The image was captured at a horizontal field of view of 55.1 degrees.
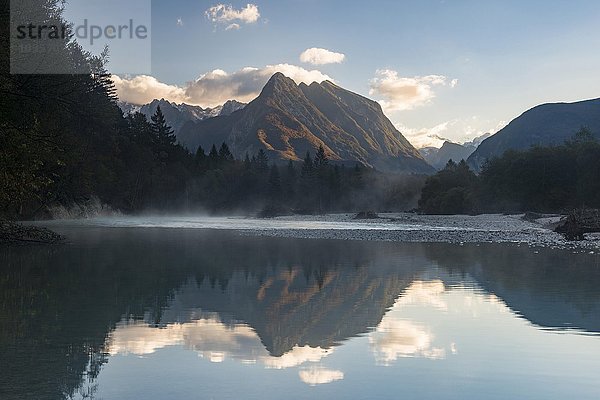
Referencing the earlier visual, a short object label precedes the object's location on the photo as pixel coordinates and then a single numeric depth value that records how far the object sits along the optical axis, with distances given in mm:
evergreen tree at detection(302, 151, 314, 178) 155750
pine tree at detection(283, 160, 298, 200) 153875
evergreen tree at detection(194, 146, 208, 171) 146250
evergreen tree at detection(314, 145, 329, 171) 160750
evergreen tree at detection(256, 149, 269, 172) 159625
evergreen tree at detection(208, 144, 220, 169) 151375
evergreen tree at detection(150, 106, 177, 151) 136888
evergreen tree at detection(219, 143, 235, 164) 155662
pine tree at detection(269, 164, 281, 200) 149625
